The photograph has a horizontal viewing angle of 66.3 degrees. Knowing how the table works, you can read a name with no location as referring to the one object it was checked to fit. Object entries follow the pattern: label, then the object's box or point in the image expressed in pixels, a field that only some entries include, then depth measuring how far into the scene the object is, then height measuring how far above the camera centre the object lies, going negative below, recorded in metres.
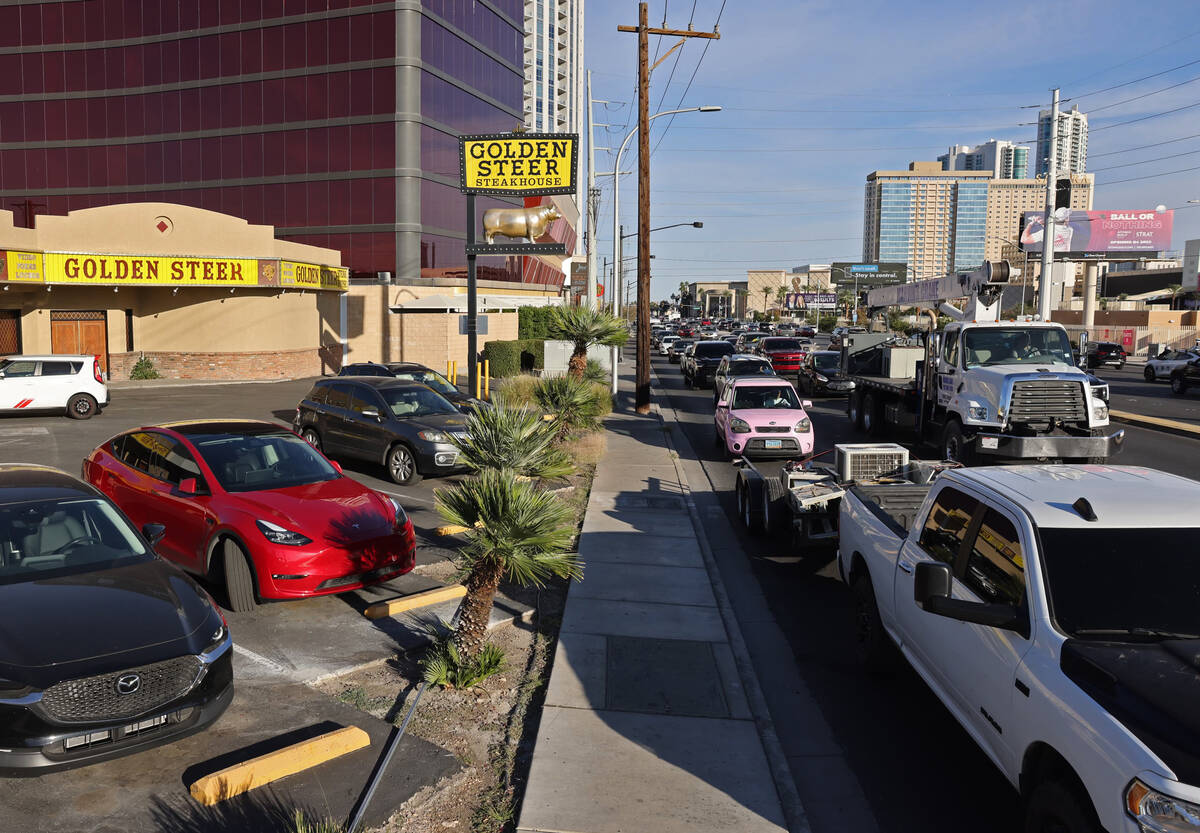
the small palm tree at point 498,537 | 6.58 -1.54
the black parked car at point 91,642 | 4.89 -1.88
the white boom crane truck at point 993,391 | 15.15 -1.04
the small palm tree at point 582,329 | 17.88 -0.07
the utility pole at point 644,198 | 25.42 +3.56
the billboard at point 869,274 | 128.12 +7.97
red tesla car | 7.95 -1.75
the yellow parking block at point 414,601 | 8.20 -2.56
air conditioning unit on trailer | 10.79 -1.53
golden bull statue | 21.12 +2.36
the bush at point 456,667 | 6.70 -2.54
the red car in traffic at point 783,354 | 39.41 -1.08
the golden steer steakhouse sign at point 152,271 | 27.67 +1.53
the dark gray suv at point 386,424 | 14.45 -1.68
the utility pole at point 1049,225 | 30.97 +3.91
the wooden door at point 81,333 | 32.59 -0.61
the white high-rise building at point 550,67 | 117.12 +34.39
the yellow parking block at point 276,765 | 5.06 -2.57
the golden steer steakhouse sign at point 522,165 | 19.03 +3.31
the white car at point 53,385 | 21.94 -1.68
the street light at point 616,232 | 28.45 +5.18
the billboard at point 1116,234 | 94.12 +10.41
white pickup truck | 3.68 -1.46
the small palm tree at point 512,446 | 9.84 -1.32
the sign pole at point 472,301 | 18.59 +0.46
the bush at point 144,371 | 34.12 -1.99
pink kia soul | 17.19 -1.75
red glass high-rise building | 44.00 +10.46
